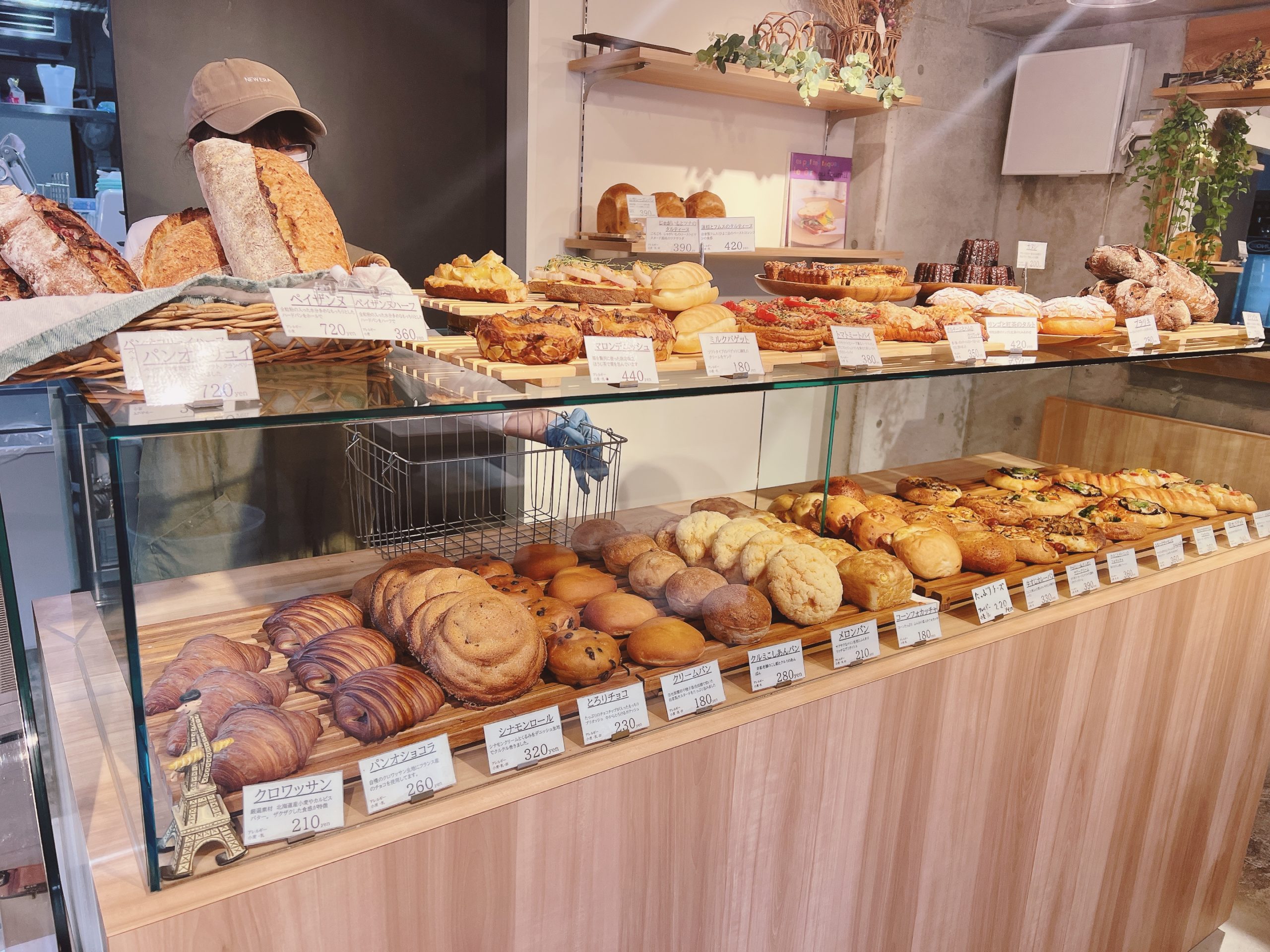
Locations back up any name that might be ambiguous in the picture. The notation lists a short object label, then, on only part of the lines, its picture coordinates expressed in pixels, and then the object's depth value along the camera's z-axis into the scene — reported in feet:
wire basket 3.81
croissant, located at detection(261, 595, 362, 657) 3.68
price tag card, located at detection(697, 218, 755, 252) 6.28
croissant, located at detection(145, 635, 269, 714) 2.97
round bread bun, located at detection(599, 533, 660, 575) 4.61
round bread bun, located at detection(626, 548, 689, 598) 4.33
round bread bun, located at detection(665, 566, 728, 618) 4.27
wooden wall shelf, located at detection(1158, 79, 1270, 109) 11.95
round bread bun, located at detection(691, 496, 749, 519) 5.00
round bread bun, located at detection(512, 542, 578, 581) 4.50
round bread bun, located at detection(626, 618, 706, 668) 3.98
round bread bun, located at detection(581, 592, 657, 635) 4.10
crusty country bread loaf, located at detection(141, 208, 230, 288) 4.55
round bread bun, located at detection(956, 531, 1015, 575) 5.42
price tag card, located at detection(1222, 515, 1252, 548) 6.81
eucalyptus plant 10.69
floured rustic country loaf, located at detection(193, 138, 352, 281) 4.39
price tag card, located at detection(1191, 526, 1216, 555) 6.47
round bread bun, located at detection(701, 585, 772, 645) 4.26
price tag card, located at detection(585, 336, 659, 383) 3.90
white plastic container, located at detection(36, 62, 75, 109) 8.94
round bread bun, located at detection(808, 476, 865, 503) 5.93
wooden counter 3.16
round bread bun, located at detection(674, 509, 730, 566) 4.57
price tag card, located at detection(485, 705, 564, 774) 3.45
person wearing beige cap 6.13
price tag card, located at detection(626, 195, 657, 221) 9.04
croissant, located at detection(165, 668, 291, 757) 2.93
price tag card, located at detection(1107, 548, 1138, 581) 5.87
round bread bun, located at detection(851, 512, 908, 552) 5.41
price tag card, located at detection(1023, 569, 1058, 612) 5.38
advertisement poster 13.89
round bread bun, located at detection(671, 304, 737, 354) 4.75
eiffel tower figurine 2.83
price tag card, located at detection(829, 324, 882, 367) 4.74
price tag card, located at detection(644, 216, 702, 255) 6.37
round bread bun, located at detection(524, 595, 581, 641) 3.99
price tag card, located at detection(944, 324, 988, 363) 5.30
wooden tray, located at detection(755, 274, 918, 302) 6.57
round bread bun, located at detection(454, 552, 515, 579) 4.35
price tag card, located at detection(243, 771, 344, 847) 2.95
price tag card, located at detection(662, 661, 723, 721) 3.91
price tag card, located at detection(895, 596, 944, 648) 4.75
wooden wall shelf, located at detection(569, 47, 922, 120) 10.43
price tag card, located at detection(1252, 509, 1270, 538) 7.14
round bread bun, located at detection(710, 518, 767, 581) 4.50
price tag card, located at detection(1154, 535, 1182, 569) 6.17
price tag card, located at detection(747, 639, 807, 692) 4.20
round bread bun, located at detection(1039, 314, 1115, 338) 6.17
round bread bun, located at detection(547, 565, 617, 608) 4.27
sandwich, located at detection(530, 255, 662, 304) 6.00
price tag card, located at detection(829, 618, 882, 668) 4.48
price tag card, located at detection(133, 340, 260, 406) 2.96
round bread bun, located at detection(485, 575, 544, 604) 4.20
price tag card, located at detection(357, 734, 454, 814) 3.18
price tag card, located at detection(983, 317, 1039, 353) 5.88
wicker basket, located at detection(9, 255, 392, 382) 3.22
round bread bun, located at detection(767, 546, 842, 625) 4.47
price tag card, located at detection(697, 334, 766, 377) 4.25
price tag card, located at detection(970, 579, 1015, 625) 5.12
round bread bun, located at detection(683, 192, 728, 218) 12.13
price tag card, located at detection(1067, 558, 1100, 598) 5.62
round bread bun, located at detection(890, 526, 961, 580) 5.26
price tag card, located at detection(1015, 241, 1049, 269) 7.16
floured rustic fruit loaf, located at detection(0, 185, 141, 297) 3.66
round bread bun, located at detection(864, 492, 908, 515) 5.81
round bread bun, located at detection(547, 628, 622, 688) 3.78
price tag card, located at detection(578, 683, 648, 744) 3.69
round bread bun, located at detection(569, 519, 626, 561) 4.71
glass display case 2.99
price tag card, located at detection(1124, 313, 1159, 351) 6.41
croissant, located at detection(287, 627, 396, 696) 3.47
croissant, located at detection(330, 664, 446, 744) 3.27
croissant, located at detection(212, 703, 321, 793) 2.93
